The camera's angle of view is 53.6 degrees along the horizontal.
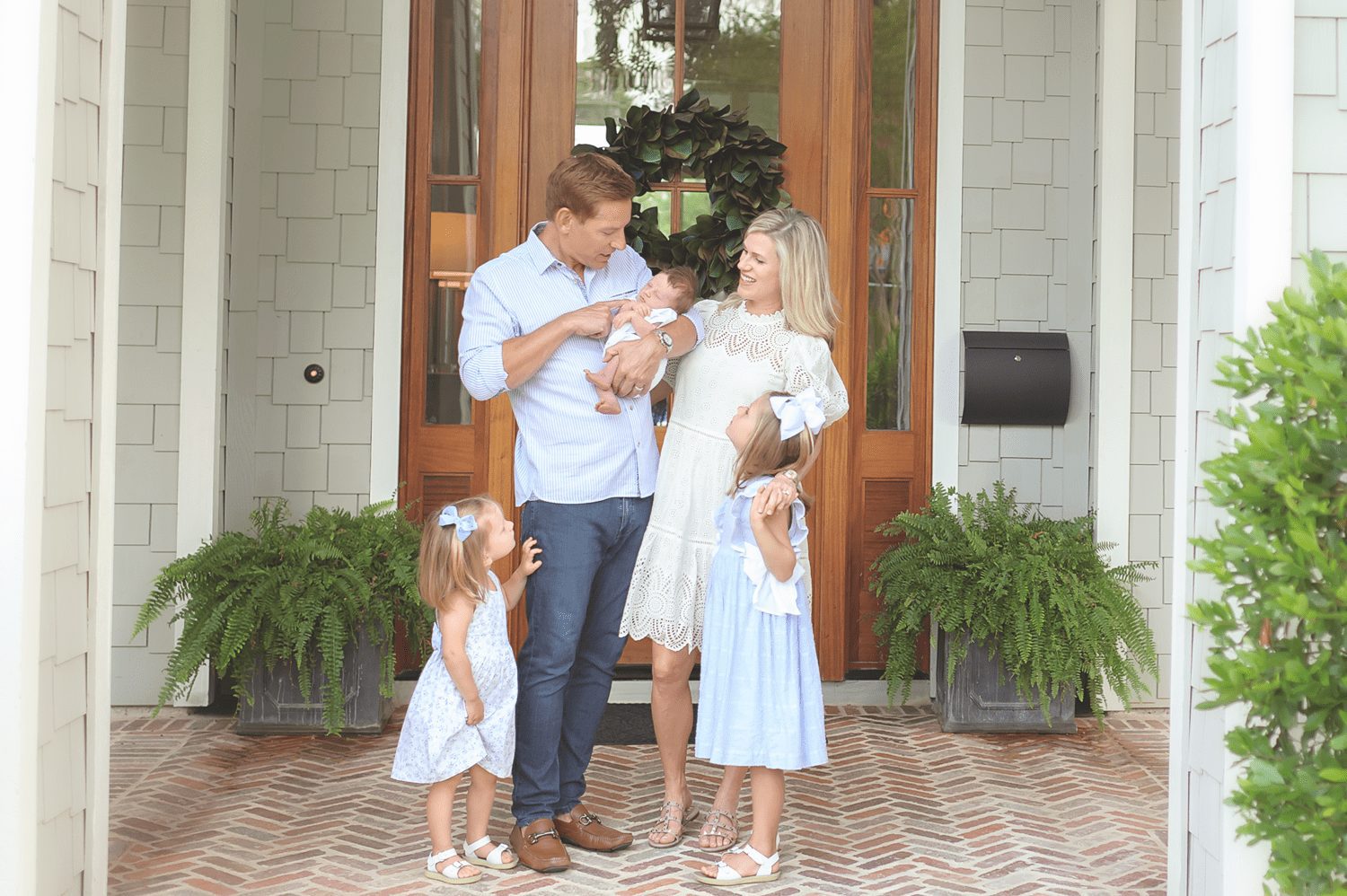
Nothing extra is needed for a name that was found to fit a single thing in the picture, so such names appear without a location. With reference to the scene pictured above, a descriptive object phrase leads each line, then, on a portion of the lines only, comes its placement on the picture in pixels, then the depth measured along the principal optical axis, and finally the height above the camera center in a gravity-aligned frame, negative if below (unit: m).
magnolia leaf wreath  4.71 +1.05
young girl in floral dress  3.12 -0.57
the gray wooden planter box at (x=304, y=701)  4.35 -0.84
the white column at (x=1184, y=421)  2.79 +0.08
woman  3.28 +0.12
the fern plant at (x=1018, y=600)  4.25 -0.46
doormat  4.43 -0.94
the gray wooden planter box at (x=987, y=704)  4.50 -0.83
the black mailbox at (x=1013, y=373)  4.78 +0.30
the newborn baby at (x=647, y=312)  3.19 +0.33
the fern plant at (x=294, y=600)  4.05 -0.49
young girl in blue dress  3.10 -0.46
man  3.20 +0.05
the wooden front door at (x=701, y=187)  4.82 +1.04
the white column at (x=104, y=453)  2.85 -0.03
